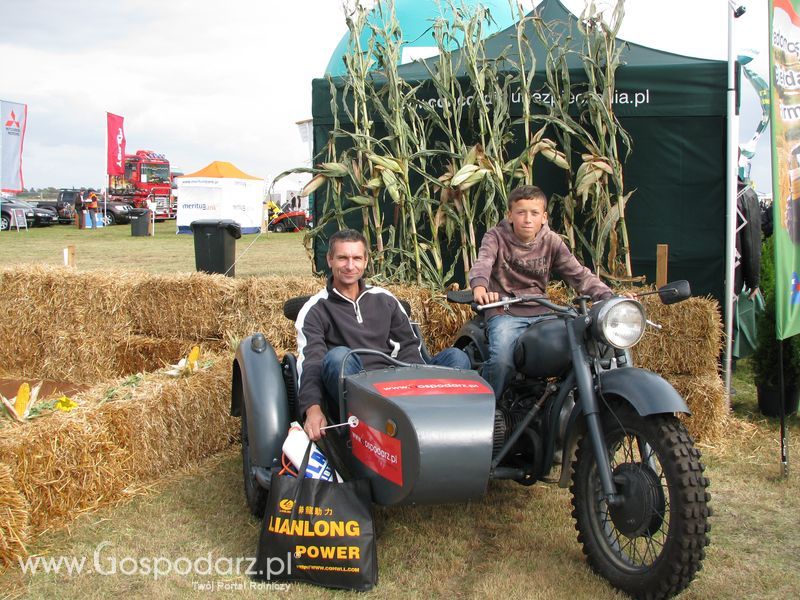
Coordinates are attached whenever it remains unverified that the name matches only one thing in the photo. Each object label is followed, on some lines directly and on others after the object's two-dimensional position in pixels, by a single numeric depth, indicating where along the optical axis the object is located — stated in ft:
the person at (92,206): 87.15
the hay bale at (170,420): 12.14
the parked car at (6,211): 82.69
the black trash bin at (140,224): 74.38
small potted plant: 16.12
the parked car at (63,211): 93.97
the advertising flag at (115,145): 86.48
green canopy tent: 17.70
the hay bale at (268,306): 17.98
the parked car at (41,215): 87.76
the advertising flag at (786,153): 12.35
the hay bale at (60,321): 20.77
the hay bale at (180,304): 19.33
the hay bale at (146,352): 19.92
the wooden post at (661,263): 16.24
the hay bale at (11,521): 9.42
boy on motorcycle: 11.72
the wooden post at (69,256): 24.47
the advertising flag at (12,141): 50.21
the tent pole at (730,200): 15.78
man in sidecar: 10.26
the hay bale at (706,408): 14.88
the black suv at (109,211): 93.66
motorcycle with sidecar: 8.07
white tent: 71.00
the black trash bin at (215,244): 27.96
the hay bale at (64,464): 10.40
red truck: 110.01
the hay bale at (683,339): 15.14
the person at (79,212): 85.76
